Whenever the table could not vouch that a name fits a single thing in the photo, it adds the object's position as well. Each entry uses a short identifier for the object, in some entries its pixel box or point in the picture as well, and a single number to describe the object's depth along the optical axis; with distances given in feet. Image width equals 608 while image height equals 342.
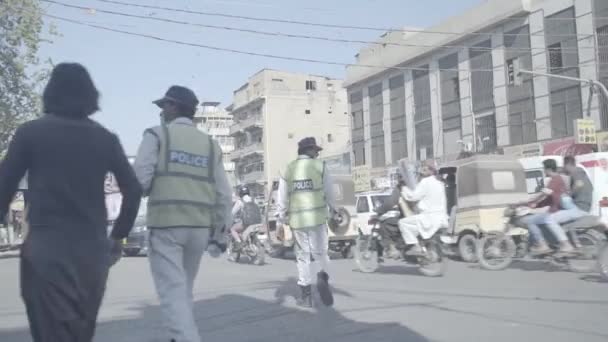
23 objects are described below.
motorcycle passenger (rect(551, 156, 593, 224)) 31.42
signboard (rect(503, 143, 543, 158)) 98.27
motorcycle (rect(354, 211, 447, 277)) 32.65
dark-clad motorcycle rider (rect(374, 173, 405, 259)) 34.91
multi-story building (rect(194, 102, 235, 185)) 276.82
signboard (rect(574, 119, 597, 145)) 82.02
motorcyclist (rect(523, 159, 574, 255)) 31.01
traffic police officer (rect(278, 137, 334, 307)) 22.93
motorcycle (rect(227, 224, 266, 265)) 47.11
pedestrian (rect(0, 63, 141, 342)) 9.28
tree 98.78
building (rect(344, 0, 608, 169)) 92.63
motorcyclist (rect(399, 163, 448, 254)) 32.68
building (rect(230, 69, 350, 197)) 213.05
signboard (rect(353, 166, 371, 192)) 110.32
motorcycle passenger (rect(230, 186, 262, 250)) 49.01
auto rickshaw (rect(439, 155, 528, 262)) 43.01
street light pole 73.92
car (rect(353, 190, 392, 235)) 52.31
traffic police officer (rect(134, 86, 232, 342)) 12.88
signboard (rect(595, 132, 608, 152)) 85.81
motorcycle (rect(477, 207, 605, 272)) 30.81
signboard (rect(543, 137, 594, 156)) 82.33
